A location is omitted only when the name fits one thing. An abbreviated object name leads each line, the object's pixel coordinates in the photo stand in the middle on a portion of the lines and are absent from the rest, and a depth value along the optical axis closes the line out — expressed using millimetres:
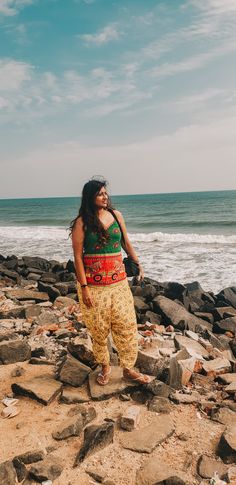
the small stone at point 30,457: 3066
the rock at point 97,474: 2920
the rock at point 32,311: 6761
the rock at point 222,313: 7949
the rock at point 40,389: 3904
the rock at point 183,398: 3975
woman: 3658
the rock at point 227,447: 3131
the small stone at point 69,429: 3373
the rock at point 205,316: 7886
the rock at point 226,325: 7198
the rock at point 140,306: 7567
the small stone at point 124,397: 3963
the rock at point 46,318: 6346
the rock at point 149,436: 3266
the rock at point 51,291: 8547
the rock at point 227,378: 4521
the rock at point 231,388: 4207
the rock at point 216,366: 4711
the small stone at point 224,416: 3689
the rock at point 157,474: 2803
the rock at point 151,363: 4293
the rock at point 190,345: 5317
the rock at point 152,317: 7035
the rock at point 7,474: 2830
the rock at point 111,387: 3958
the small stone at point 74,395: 3916
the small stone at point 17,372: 4465
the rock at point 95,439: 3150
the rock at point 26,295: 8406
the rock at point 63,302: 7848
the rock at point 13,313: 6789
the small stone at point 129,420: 3498
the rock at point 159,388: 3949
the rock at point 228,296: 9125
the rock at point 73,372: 4172
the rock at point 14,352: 4797
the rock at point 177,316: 6871
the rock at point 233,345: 6028
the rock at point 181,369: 4227
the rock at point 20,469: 2914
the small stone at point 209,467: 2986
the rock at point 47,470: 2889
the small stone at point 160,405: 3783
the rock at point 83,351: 4500
